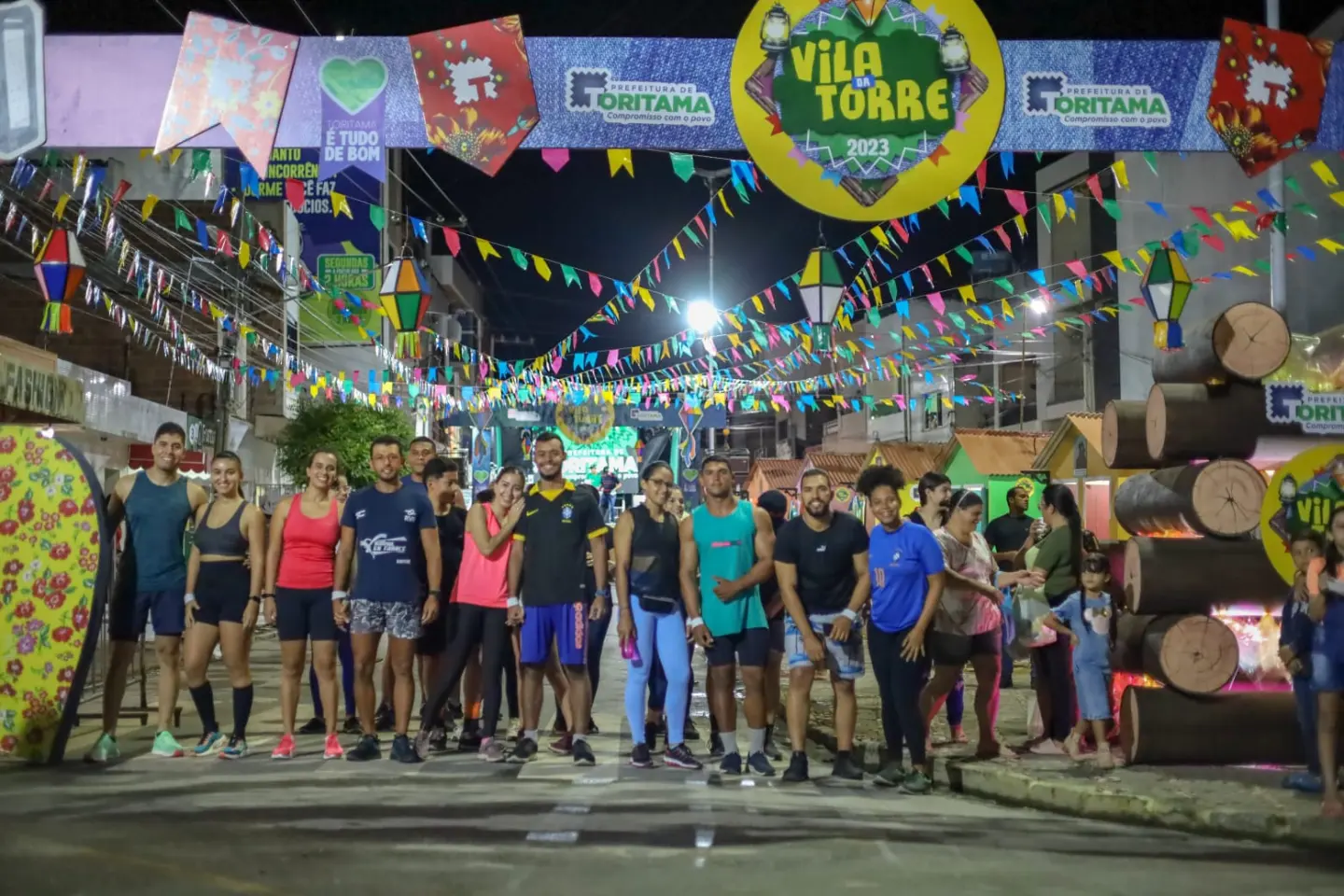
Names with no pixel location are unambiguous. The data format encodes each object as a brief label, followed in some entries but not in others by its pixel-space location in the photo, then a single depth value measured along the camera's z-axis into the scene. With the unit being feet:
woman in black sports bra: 26.71
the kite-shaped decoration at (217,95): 29.45
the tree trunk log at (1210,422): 26.35
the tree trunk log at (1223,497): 25.94
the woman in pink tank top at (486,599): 27.02
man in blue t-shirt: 26.71
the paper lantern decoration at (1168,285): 36.09
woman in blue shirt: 24.72
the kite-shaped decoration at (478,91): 29.78
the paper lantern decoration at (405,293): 38.99
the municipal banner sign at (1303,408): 26.53
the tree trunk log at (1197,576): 25.90
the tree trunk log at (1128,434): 28.04
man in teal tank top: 26.25
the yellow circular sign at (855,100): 29.27
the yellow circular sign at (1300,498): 25.99
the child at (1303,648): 23.27
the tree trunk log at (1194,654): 25.63
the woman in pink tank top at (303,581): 27.09
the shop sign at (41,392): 50.62
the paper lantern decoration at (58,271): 35.32
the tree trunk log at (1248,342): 26.30
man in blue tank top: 26.84
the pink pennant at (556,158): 30.37
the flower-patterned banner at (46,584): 25.71
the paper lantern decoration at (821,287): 37.17
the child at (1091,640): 26.43
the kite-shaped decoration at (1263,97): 30.45
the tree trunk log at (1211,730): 25.71
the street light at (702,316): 72.80
